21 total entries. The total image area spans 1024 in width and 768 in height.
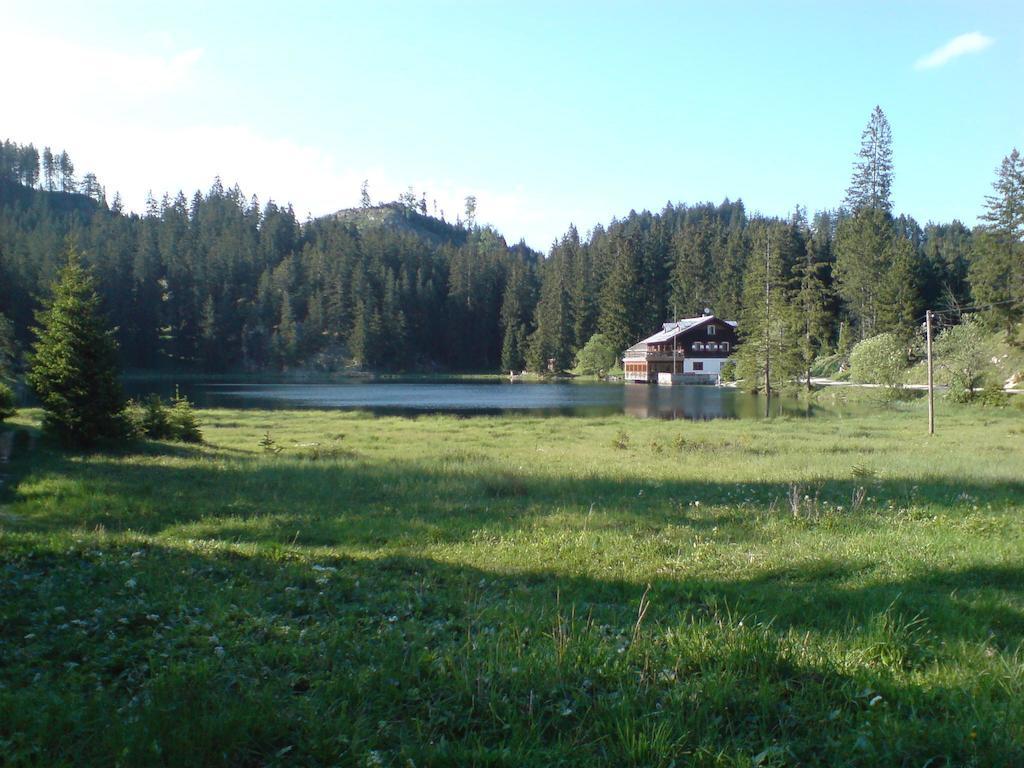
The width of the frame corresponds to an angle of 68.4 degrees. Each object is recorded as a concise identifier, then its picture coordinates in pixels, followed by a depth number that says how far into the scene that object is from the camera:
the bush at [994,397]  47.39
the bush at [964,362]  52.56
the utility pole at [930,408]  34.84
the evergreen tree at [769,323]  71.69
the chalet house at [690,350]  100.06
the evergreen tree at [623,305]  117.50
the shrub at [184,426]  26.64
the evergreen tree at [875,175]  102.81
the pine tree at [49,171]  197.88
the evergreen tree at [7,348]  34.31
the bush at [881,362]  61.19
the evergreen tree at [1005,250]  60.94
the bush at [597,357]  112.56
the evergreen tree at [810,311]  74.45
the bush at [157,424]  26.06
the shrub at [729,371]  93.22
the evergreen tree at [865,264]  83.25
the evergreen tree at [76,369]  21.73
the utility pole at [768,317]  69.31
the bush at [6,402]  21.27
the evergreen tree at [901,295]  75.12
